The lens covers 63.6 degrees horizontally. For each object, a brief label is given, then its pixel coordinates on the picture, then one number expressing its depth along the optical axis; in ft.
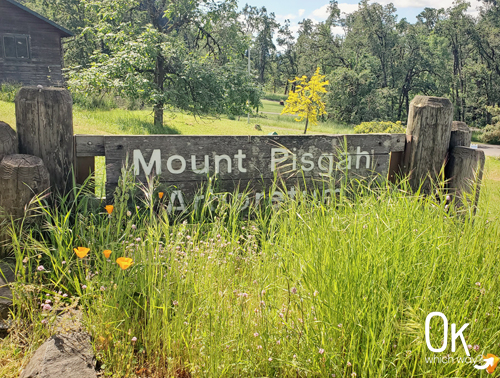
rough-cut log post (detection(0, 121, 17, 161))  8.68
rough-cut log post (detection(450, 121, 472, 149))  12.04
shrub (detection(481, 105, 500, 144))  78.69
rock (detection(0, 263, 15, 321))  7.52
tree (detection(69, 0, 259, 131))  43.93
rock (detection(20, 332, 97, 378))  5.81
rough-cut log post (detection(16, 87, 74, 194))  9.00
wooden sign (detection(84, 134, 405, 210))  9.98
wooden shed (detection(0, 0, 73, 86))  69.36
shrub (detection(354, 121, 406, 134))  46.98
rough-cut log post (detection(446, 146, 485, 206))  11.13
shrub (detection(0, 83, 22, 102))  52.16
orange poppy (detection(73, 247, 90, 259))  6.02
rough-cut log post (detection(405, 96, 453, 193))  11.67
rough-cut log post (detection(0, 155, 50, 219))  8.46
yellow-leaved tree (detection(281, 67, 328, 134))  56.54
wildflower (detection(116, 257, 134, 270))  5.74
